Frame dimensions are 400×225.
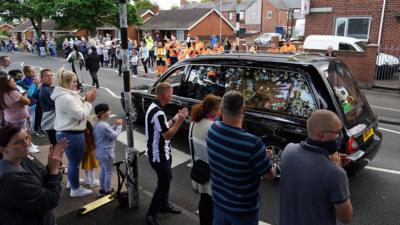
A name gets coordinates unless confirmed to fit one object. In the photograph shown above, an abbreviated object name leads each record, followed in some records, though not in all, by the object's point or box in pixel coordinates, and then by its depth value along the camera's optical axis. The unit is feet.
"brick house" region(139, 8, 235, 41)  140.24
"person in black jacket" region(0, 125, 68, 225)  7.30
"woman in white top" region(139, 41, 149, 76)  60.11
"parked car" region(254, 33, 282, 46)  120.83
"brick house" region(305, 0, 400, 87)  53.52
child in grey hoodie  13.97
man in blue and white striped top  8.21
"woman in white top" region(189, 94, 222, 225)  10.52
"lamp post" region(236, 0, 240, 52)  41.32
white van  52.11
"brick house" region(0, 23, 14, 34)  265.21
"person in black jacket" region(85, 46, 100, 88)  44.09
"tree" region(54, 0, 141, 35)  111.17
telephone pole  12.25
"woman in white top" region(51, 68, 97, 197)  13.48
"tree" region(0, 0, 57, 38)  124.88
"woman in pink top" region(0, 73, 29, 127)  16.12
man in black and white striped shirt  11.77
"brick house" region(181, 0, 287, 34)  201.57
